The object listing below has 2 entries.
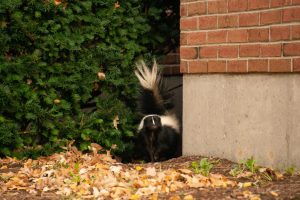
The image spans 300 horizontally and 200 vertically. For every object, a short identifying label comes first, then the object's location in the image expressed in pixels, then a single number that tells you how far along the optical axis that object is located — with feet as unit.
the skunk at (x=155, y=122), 44.65
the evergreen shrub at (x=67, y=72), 39.06
